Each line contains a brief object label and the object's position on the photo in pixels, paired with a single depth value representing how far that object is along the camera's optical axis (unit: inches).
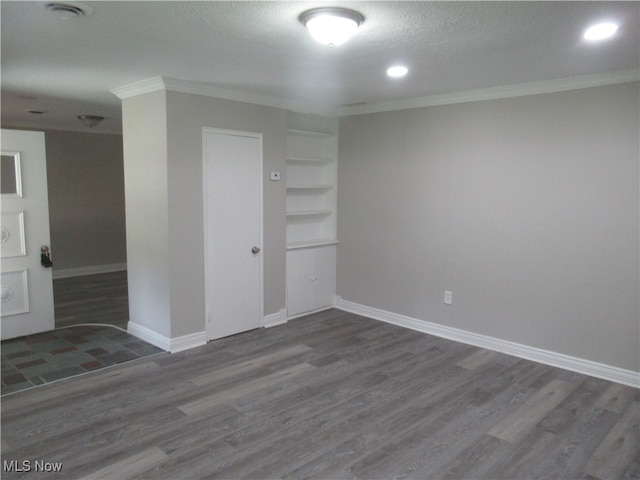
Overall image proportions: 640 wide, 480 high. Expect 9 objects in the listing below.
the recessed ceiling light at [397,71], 135.1
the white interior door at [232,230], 170.7
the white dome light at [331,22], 90.5
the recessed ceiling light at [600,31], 98.6
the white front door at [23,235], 177.3
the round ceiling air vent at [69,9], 88.5
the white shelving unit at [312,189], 214.7
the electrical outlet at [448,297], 183.2
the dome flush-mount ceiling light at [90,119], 231.5
